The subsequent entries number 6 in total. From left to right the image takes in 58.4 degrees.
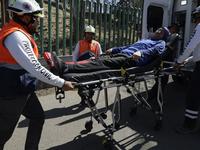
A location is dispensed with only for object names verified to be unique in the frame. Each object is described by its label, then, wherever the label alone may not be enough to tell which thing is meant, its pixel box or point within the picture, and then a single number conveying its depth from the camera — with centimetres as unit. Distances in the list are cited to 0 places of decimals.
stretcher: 233
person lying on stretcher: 246
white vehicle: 520
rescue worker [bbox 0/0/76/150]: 172
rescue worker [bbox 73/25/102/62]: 418
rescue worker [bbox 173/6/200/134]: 285
